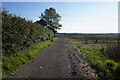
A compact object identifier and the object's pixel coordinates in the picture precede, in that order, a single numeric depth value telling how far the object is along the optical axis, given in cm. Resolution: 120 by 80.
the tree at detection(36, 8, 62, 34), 4238
